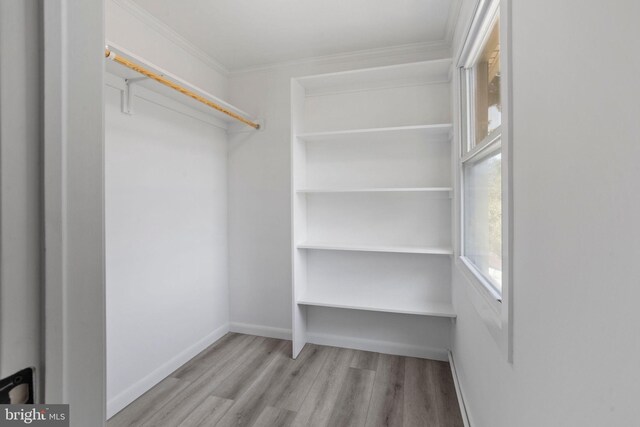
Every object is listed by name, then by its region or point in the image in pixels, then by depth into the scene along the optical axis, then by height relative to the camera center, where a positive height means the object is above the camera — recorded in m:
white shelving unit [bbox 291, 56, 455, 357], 2.31 +0.16
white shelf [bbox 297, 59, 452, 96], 2.15 +1.09
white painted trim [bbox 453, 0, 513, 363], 0.92 -0.03
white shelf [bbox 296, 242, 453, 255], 2.14 -0.28
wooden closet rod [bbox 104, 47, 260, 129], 1.47 +0.83
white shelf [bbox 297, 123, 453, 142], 2.11 +0.62
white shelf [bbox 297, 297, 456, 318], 2.14 -0.73
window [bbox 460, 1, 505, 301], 1.25 +0.29
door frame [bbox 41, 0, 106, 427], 0.37 +0.01
